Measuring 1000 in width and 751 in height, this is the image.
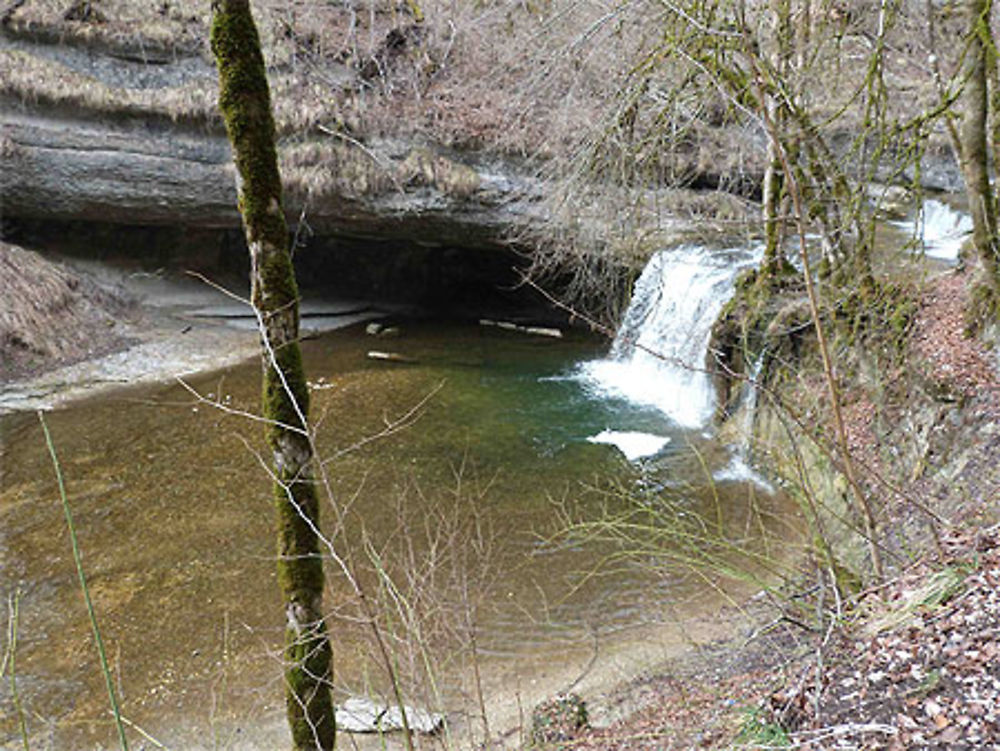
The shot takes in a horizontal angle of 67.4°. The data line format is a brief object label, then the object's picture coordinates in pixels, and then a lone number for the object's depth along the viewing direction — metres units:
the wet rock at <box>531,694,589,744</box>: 3.92
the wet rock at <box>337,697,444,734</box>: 4.24
